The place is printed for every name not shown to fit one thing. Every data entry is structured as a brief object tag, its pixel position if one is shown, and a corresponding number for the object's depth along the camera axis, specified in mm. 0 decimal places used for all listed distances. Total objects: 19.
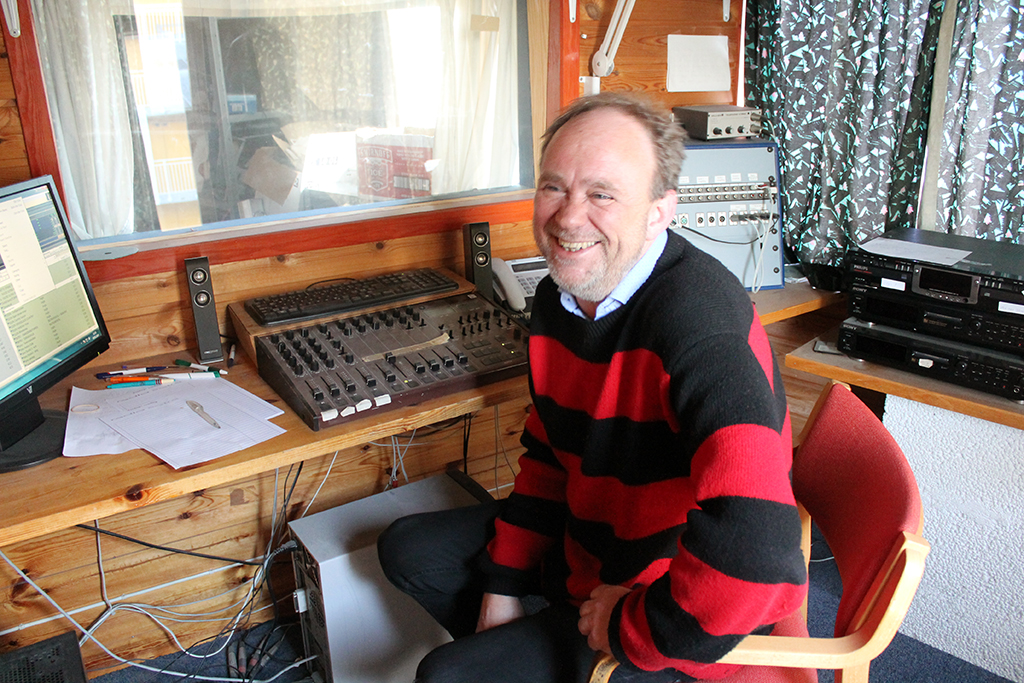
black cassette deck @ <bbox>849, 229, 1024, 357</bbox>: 1747
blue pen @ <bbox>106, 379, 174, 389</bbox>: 1583
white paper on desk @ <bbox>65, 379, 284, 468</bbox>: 1359
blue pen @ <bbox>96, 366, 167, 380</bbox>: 1634
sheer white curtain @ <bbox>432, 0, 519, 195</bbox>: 2082
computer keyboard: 1701
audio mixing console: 1450
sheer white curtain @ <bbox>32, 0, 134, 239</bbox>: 1595
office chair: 979
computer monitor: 1311
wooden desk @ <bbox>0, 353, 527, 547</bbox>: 1183
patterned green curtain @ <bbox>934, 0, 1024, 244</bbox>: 1973
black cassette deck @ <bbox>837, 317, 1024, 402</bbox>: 1747
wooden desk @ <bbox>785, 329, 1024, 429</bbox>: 1733
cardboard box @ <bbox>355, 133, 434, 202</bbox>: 2037
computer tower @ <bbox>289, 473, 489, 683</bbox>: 1681
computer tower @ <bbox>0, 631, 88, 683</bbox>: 1446
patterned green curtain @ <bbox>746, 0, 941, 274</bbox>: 2168
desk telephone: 1943
